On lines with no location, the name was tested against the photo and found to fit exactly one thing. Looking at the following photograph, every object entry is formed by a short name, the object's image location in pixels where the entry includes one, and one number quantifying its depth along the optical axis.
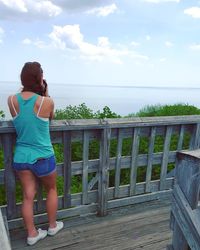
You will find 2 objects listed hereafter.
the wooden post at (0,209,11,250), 0.97
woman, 2.52
